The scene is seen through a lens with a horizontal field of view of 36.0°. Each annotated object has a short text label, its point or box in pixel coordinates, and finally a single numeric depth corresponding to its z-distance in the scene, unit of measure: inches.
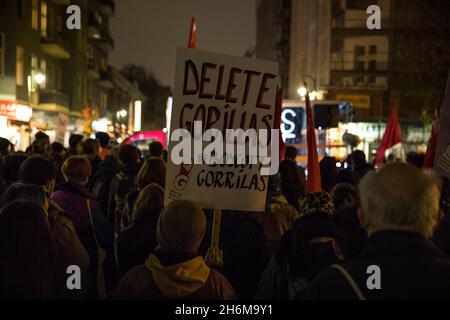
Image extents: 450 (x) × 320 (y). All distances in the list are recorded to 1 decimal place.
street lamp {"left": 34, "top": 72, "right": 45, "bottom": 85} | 1162.9
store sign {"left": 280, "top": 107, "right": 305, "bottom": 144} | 665.0
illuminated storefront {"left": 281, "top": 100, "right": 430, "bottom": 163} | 653.3
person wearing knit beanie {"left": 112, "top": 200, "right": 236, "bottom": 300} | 142.6
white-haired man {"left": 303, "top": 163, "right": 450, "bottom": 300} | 106.2
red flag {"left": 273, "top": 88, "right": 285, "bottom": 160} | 263.4
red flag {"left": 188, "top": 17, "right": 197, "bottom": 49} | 250.8
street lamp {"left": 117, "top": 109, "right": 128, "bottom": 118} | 2554.1
